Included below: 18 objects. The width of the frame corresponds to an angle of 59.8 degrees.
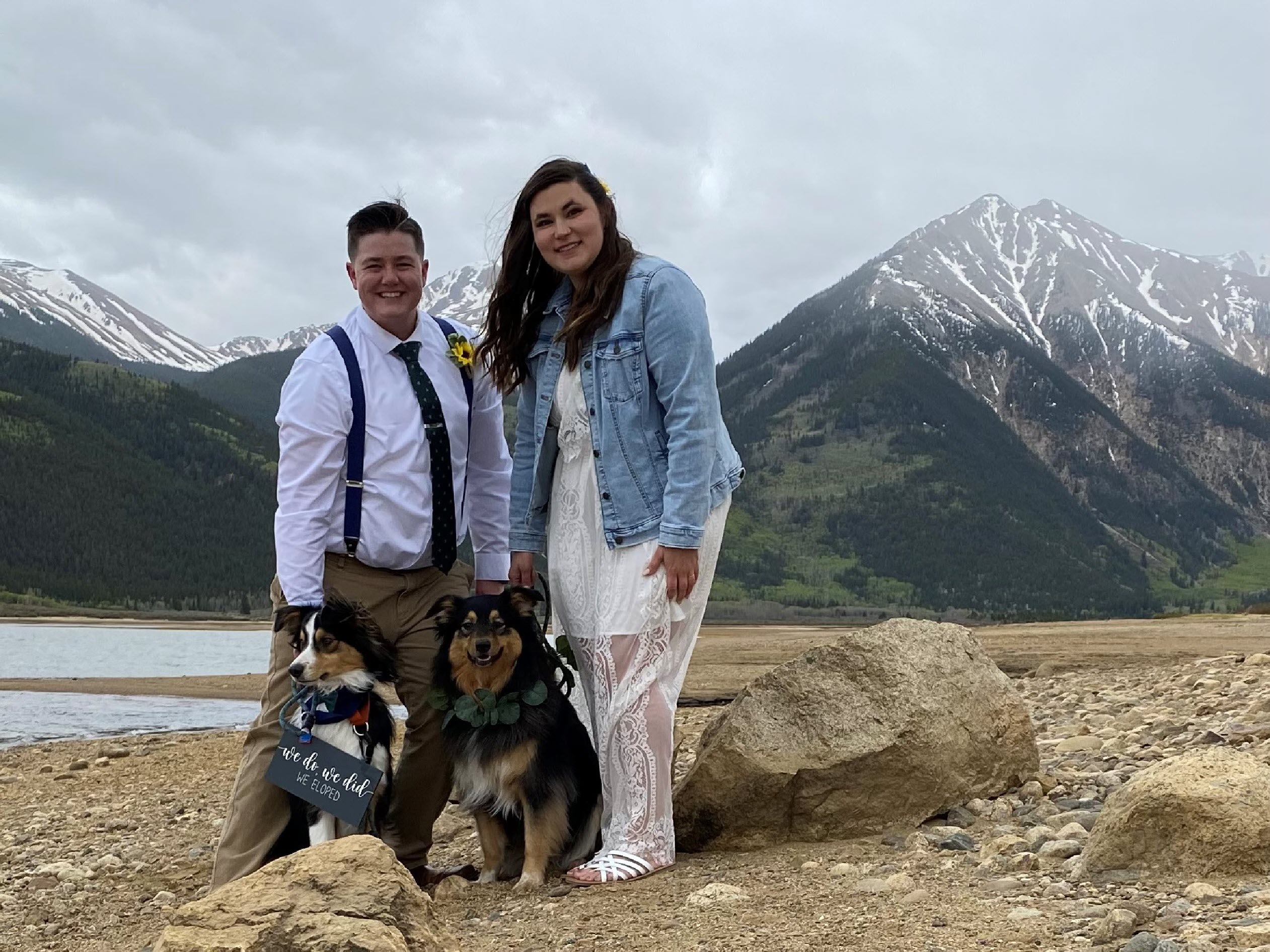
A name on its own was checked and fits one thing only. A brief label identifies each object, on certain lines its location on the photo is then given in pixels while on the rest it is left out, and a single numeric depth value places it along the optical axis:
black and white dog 4.35
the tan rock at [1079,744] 6.39
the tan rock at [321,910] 2.52
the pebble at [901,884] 3.80
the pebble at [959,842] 4.44
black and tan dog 4.57
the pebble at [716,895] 3.89
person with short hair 4.41
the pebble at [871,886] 3.83
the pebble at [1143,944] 2.86
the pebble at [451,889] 4.61
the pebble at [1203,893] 3.32
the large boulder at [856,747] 5.04
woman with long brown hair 4.35
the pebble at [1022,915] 3.31
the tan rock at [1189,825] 3.61
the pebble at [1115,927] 3.01
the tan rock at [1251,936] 2.84
